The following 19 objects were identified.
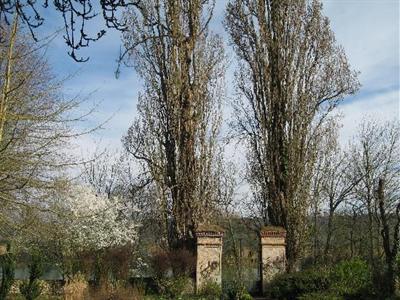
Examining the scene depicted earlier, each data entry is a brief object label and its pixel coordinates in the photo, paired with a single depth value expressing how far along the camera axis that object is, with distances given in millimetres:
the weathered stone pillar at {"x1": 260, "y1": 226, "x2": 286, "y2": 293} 15391
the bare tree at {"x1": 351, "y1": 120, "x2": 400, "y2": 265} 23938
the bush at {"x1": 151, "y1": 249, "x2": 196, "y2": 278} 14938
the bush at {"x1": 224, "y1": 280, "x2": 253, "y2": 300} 12951
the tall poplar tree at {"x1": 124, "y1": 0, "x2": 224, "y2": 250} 16562
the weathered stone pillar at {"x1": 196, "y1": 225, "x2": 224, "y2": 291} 15180
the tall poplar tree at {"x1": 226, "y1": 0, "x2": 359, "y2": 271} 17094
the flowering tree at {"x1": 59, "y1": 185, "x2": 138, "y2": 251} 18844
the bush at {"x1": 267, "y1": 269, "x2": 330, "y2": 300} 12594
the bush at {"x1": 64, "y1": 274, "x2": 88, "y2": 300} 11711
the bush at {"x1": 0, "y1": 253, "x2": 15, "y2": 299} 12508
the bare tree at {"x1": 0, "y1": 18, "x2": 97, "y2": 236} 9953
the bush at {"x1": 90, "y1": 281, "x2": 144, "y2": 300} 10559
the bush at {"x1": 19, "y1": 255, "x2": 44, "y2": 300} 12966
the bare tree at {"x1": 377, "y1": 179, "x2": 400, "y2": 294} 12254
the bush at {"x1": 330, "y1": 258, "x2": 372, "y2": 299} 12023
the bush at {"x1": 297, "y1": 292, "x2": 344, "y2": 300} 11477
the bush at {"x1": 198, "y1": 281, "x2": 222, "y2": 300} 14286
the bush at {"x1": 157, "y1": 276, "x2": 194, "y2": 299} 14459
